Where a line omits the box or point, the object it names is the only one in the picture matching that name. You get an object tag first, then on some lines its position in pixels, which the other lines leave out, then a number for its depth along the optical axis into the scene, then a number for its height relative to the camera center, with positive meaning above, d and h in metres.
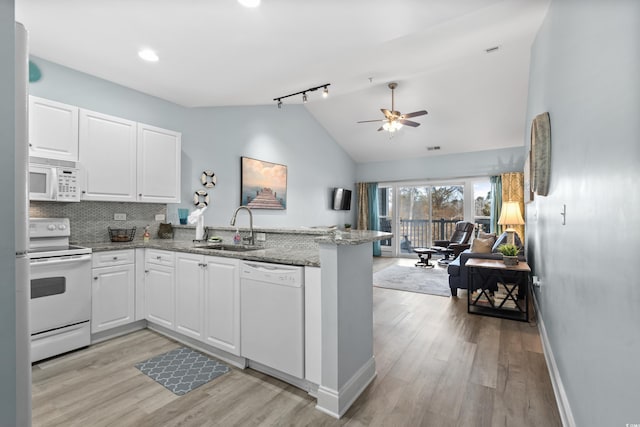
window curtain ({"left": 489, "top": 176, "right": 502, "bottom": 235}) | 6.88 +0.31
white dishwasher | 1.96 -0.70
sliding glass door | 7.65 +0.03
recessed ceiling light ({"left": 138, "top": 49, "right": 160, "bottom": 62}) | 2.81 +1.51
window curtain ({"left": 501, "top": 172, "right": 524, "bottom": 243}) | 6.56 +0.59
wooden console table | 3.42 -0.88
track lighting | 4.45 +1.89
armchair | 6.56 -0.65
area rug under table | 4.66 -1.15
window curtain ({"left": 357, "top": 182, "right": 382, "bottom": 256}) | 8.55 +0.20
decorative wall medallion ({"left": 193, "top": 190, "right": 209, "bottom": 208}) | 4.38 +0.21
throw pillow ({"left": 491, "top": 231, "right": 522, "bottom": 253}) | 4.47 -0.39
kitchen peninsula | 1.80 -0.65
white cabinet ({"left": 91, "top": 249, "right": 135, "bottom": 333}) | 2.77 -0.74
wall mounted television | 7.75 +0.39
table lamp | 4.96 -0.01
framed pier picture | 5.17 +0.53
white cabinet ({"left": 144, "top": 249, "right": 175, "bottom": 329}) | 2.80 -0.72
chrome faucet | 2.79 -0.23
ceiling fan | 4.67 +1.50
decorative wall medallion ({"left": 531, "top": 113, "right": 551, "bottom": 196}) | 2.37 +0.49
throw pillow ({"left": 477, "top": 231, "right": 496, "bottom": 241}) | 4.81 -0.35
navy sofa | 4.15 -0.81
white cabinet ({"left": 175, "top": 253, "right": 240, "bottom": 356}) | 2.30 -0.71
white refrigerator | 0.85 -0.10
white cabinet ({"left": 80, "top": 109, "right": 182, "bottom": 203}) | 2.99 +0.57
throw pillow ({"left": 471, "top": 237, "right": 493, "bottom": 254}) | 4.24 -0.45
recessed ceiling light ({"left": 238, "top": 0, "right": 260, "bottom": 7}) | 2.20 +1.55
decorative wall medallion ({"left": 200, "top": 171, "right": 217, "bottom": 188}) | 4.50 +0.52
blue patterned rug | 2.12 -1.19
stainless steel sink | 2.78 -0.33
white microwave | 2.60 +0.29
